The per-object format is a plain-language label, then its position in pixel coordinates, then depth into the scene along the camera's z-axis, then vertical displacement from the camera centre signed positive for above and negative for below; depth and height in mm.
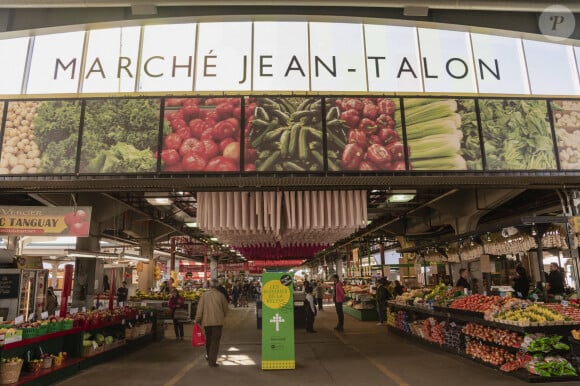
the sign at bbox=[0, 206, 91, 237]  8750 +1388
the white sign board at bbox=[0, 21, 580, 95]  9133 +5185
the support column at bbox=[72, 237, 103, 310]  16172 +244
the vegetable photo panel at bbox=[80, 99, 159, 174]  7965 +2984
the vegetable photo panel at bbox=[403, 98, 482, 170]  8195 +2978
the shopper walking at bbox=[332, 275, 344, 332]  14656 -943
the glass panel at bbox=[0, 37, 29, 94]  8758 +5094
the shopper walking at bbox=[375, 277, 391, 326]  16294 -915
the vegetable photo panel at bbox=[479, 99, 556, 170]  8281 +2956
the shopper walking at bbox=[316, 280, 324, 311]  21938 -884
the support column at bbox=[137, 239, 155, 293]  22594 +627
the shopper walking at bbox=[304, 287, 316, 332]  14734 -1266
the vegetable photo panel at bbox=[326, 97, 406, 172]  8125 +2968
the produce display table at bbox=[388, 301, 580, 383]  7086 -1369
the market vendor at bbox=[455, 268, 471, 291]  13115 -225
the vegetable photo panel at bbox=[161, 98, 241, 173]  8000 +2990
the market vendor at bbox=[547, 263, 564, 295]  11023 -296
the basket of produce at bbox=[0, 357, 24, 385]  6289 -1399
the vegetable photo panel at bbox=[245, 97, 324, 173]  8039 +2974
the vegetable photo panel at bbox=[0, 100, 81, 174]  7984 +2999
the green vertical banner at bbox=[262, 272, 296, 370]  8195 -918
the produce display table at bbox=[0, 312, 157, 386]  6887 -1409
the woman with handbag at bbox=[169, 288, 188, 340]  12875 -1042
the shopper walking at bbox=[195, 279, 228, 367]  8680 -839
